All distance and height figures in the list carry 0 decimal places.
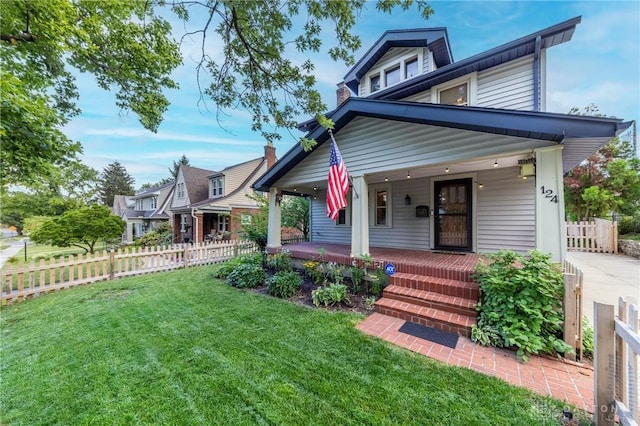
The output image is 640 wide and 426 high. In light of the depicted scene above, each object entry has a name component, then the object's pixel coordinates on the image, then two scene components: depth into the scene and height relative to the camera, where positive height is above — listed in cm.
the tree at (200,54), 338 +267
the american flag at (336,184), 538 +63
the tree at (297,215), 1196 -11
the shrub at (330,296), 511 -178
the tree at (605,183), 1288 +150
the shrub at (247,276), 656 -176
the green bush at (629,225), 1193 -76
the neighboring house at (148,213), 2395 +7
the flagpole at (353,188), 611 +62
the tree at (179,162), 4009 +861
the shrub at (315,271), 619 -152
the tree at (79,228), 1313 -77
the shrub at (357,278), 558 -154
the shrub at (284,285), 570 -173
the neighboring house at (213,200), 1709 +102
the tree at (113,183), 4434 +594
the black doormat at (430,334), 358 -193
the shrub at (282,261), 697 -143
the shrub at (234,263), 750 -159
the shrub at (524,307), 324 -138
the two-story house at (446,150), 397 +122
